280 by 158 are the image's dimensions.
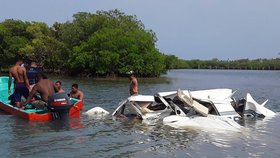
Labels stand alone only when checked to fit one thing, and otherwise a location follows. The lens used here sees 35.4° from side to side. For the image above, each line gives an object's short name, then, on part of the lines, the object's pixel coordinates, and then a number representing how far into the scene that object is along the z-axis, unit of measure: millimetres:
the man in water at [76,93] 19755
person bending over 16620
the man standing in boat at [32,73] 20375
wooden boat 16250
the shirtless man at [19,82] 18141
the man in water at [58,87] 17719
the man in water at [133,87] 19781
